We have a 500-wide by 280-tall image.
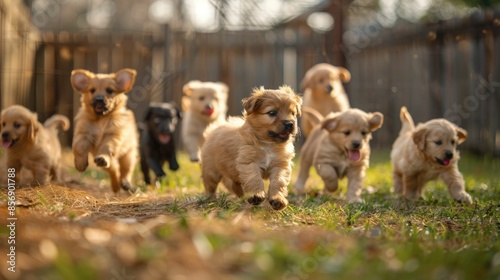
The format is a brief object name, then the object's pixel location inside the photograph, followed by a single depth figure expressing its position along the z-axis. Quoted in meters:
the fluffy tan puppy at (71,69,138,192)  7.14
